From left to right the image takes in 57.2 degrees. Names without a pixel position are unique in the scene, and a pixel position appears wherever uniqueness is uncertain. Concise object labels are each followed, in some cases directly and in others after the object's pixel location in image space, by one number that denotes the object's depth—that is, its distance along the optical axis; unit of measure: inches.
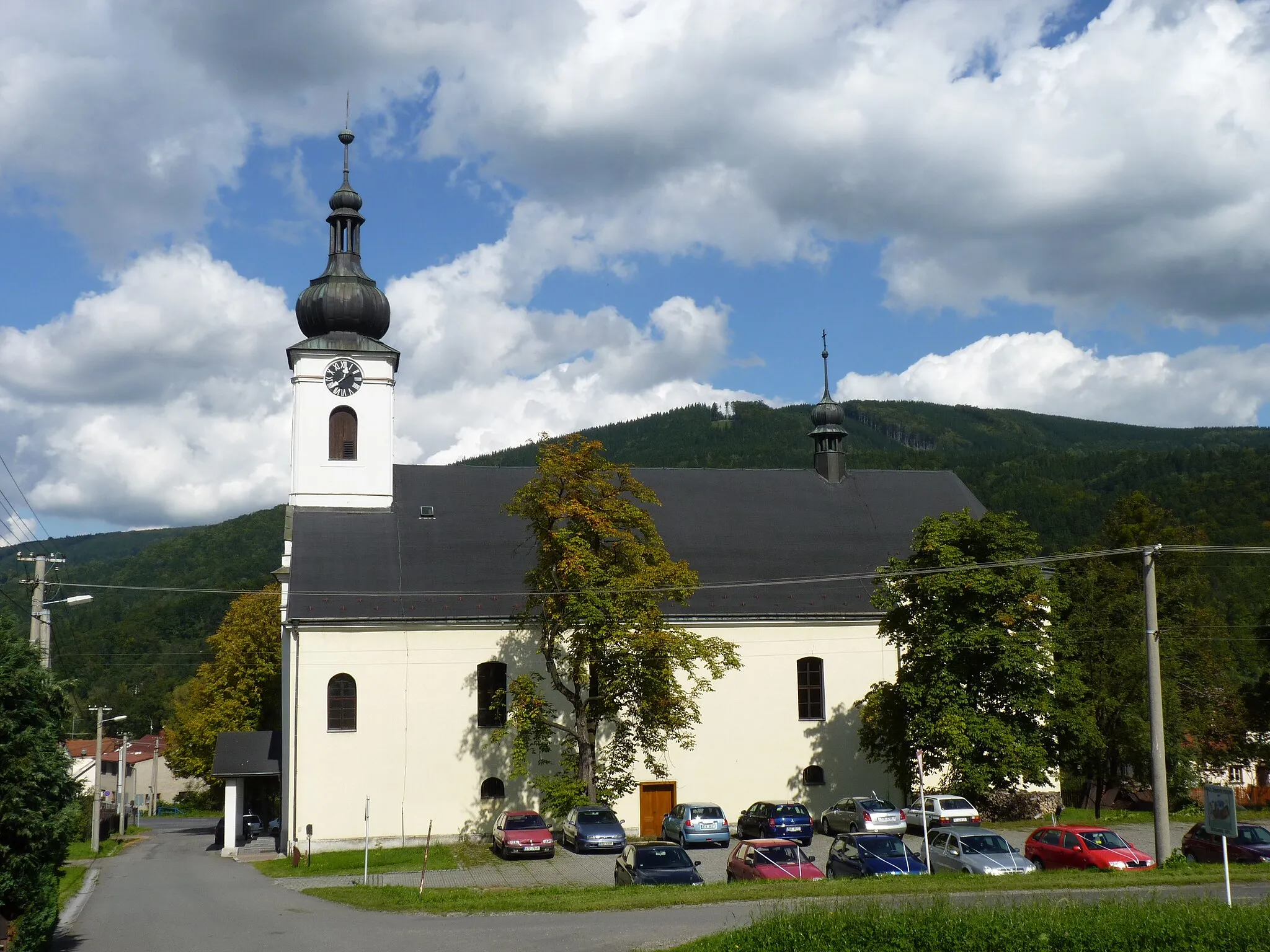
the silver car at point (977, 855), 897.5
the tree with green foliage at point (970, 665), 1245.1
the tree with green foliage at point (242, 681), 2174.0
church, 1391.5
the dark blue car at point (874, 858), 917.2
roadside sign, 702.5
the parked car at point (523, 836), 1182.9
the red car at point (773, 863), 930.7
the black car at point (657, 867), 915.4
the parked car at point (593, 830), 1190.9
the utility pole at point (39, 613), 943.0
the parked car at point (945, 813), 1214.9
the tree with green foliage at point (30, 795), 719.7
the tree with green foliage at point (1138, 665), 1520.7
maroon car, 950.4
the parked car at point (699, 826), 1239.5
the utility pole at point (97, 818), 1908.2
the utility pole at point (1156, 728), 871.7
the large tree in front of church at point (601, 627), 1239.5
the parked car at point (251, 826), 1756.9
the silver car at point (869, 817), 1220.5
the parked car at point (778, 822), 1233.4
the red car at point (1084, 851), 917.2
